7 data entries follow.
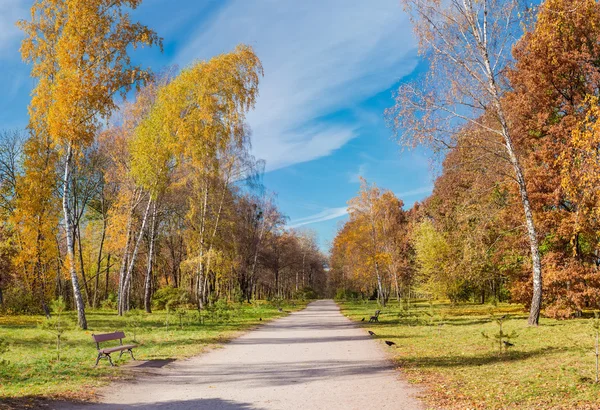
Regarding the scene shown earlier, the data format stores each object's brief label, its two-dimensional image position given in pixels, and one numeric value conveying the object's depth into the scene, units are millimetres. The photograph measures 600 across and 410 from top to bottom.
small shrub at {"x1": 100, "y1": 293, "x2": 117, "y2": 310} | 34969
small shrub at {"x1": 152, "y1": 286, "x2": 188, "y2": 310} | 28934
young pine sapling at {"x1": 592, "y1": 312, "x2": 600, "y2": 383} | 7452
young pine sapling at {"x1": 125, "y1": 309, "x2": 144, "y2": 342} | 14500
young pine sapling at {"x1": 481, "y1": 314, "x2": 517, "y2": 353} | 9614
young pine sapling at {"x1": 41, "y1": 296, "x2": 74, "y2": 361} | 10977
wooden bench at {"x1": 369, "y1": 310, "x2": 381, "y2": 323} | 20962
